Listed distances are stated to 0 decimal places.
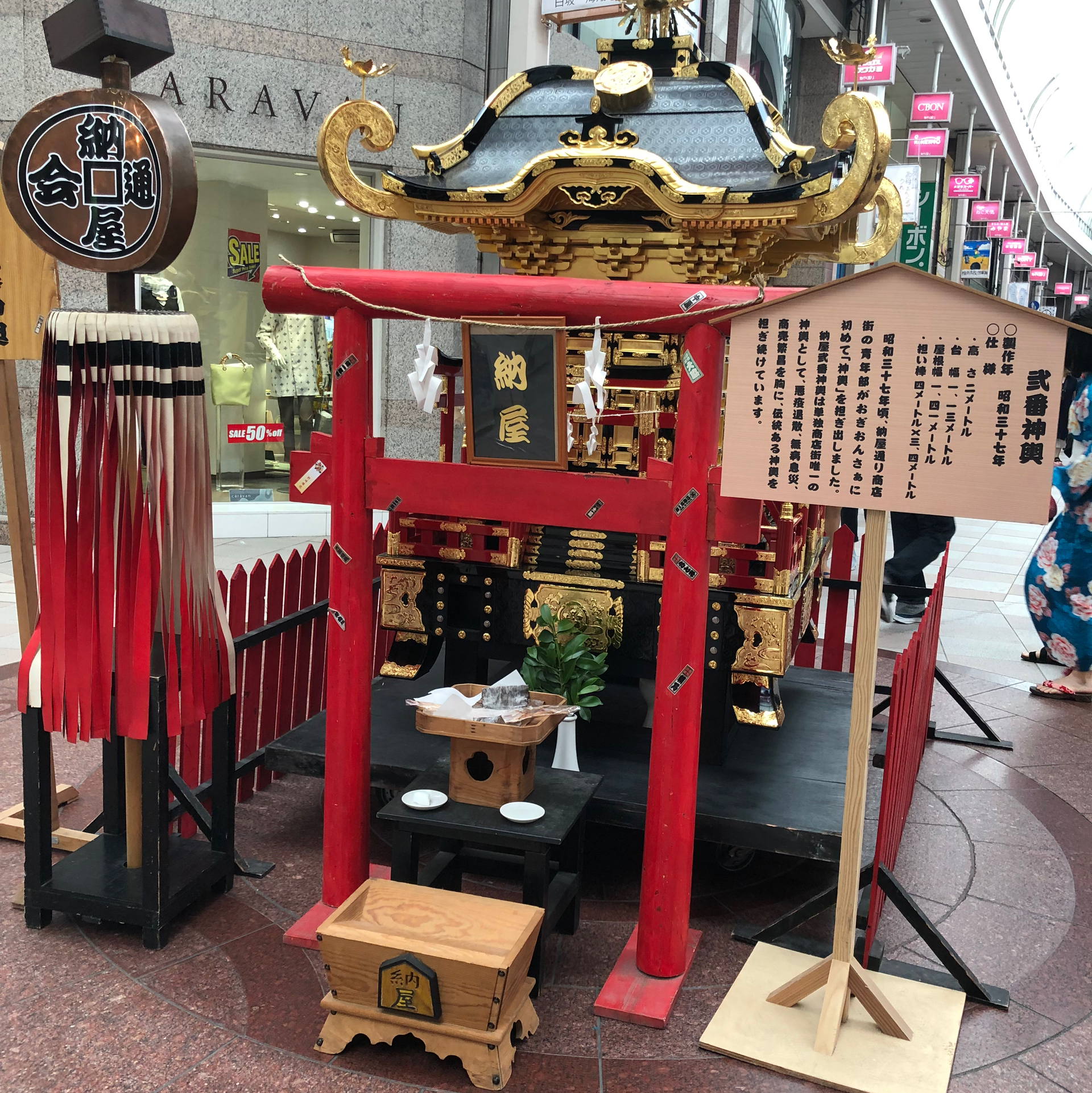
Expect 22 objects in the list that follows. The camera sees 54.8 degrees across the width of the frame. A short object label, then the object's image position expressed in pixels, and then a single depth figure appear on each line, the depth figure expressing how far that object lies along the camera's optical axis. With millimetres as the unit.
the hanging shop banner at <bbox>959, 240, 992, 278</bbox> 23406
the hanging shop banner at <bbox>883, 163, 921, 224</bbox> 12812
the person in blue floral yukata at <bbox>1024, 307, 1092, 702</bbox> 6312
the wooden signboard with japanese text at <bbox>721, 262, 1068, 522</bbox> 2572
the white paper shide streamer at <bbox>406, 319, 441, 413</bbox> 3215
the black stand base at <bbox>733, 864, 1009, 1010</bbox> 3299
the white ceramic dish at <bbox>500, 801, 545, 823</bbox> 3197
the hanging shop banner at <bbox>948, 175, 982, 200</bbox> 17516
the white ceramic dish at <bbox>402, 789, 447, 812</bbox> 3287
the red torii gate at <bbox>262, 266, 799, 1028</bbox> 3143
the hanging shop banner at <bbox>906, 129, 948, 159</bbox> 14133
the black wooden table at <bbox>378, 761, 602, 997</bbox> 3152
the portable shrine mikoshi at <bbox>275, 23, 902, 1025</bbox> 3186
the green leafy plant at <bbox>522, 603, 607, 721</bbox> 3913
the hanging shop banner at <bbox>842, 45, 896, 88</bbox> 11414
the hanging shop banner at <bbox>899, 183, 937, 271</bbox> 16703
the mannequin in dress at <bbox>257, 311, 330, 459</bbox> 10875
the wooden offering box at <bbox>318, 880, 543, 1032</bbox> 2775
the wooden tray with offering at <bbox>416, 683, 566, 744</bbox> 3209
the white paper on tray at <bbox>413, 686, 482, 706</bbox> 3389
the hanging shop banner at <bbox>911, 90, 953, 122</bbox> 13883
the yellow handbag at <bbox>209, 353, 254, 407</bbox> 10555
